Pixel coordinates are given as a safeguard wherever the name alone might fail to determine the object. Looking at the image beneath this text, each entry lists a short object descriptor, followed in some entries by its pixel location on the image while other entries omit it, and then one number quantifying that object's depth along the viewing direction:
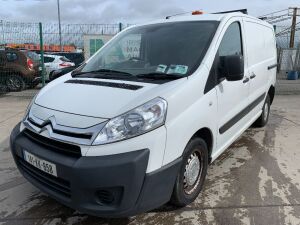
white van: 1.78
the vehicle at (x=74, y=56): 14.26
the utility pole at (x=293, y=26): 11.13
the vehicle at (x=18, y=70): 8.02
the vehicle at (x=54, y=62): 10.32
